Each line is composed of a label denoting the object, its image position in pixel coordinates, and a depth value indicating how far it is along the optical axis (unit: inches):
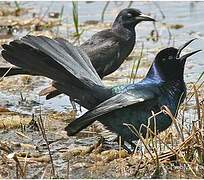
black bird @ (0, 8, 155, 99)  648.4
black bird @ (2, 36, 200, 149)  453.7
